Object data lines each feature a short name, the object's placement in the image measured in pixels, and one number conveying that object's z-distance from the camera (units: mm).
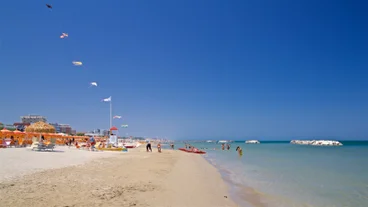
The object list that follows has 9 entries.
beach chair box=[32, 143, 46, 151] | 18953
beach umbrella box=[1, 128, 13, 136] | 29084
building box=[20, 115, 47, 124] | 132000
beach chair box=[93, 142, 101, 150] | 28359
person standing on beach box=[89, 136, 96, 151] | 26805
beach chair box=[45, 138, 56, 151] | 19364
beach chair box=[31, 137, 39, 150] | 19189
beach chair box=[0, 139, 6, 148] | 23416
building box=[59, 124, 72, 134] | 130925
